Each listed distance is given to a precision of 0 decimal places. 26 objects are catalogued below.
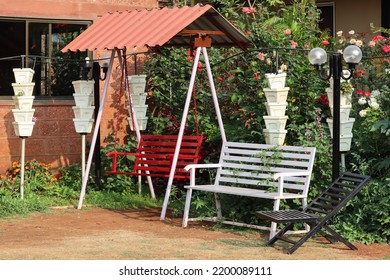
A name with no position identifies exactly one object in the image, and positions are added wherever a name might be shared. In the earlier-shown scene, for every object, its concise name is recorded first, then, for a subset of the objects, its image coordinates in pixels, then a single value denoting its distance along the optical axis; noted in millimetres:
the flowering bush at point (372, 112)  10516
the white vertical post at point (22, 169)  12789
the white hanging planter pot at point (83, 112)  13062
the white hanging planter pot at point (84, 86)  13016
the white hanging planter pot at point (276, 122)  10805
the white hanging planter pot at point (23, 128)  12773
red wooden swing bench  11680
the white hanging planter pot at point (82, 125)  13117
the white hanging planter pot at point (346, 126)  10591
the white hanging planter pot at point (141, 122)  13469
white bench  10117
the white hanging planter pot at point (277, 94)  10859
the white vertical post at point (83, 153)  13102
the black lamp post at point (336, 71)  10164
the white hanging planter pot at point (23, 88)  12750
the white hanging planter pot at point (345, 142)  10555
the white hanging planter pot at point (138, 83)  13500
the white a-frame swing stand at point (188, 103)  11211
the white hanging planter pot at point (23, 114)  12750
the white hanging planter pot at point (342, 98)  10703
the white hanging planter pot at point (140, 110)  13477
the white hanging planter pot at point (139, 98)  13492
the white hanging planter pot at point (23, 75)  12727
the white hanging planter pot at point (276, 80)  10844
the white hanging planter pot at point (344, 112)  10617
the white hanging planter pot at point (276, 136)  10805
